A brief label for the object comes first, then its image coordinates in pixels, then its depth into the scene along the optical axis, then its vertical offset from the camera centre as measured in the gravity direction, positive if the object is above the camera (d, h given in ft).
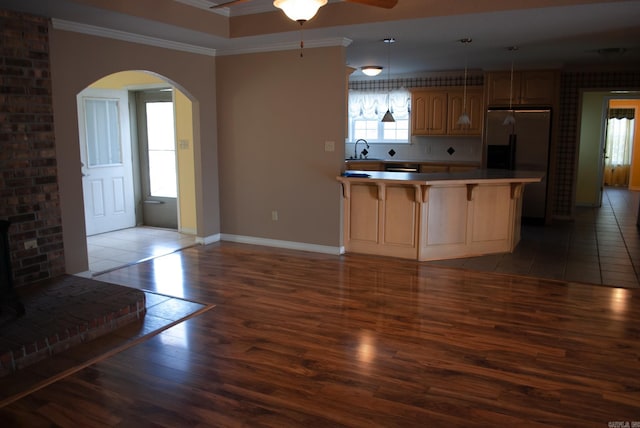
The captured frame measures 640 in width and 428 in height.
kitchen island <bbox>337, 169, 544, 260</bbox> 17.79 -2.52
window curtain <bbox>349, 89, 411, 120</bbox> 29.66 +2.54
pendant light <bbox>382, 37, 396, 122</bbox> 18.04 +3.83
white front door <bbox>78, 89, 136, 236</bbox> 21.86 -0.61
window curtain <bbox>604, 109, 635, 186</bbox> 39.81 +0.00
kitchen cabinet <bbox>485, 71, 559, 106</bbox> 24.48 +2.87
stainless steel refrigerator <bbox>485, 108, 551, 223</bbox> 24.47 -0.08
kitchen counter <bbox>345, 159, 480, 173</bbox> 26.30 -1.08
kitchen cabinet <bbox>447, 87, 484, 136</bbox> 26.81 +1.91
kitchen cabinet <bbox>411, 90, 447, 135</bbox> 27.86 +1.87
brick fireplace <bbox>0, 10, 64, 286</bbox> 13.10 -0.06
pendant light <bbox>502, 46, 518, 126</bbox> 23.77 +1.42
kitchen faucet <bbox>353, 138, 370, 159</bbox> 30.82 -0.11
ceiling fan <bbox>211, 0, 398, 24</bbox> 9.80 +2.77
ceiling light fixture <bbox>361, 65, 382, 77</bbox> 22.53 +3.47
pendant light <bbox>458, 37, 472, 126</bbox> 18.42 +2.88
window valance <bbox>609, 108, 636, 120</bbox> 39.60 +2.50
